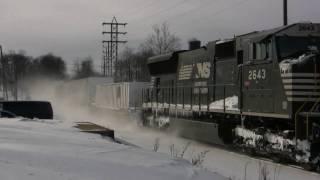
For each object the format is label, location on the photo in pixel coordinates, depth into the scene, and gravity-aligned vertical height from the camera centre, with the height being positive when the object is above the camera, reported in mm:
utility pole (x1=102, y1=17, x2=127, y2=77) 76238 +6854
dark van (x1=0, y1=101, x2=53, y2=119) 25219 -459
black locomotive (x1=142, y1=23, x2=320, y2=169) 15062 +157
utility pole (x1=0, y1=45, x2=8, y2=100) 84631 +3433
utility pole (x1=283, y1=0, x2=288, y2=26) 28480 +4277
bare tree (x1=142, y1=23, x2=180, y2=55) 77531 +6953
